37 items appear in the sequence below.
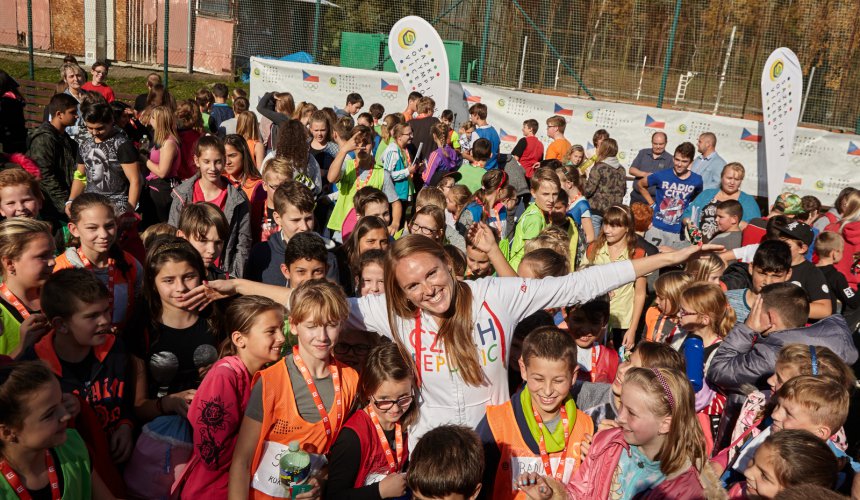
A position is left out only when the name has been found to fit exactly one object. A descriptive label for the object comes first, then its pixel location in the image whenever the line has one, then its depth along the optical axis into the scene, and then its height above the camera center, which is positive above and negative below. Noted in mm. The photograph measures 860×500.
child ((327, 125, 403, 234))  6617 -911
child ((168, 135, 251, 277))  5223 -1024
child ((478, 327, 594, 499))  2877 -1396
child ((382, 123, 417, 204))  7879 -851
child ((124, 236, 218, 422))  3260 -1396
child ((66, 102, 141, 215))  5699 -907
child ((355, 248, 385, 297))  3951 -1109
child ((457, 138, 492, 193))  7922 -823
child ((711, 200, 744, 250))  6457 -905
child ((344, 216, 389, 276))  4492 -1017
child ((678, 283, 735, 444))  3996 -1290
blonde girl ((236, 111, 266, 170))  7816 -713
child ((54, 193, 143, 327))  3809 -1162
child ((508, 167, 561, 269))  5852 -926
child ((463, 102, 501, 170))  10789 -475
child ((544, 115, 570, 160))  10758 -468
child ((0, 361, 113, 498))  2295 -1358
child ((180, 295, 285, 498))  2883 -1432
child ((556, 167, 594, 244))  6883 -935
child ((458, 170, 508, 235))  6586 -1009
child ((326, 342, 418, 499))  2764 -1521
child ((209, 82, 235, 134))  10297 -618
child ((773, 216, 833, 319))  5277 -1056
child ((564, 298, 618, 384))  3891 -1321
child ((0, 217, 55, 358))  3266 -1131
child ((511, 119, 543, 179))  10453 -720
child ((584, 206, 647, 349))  5539 -1355
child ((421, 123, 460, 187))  9359 -885
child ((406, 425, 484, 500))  2396 -1346
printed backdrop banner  12719 -111
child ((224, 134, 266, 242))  5875 -935
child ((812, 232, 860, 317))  5848 -1136
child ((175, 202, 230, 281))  4199 -1038
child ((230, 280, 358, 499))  2787 -1387
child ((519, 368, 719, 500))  2654 -1337
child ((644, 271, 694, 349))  4527 -1280
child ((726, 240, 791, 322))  4711 -963
